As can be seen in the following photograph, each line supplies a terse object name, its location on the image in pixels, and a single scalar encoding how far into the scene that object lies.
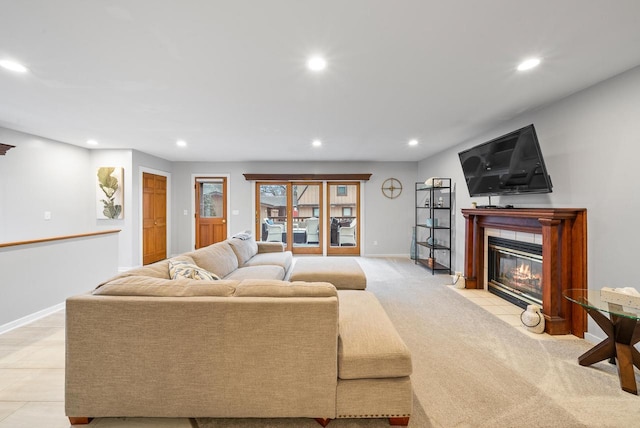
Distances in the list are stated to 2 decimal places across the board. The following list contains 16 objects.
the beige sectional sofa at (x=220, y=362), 1.54
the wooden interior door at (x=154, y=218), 5.88
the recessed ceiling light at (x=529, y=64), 2.18
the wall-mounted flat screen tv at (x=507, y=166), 2.96
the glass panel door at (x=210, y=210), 6.98
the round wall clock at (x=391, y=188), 7.02
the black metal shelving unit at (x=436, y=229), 5.47
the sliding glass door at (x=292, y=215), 7.03
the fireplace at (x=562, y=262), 2.72
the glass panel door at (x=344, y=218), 7.08
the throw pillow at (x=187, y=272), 2.18
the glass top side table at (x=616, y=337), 1.95
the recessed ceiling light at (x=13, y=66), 2.22
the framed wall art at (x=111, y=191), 5.48
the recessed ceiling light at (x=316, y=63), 2.17
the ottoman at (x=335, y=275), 3.34
